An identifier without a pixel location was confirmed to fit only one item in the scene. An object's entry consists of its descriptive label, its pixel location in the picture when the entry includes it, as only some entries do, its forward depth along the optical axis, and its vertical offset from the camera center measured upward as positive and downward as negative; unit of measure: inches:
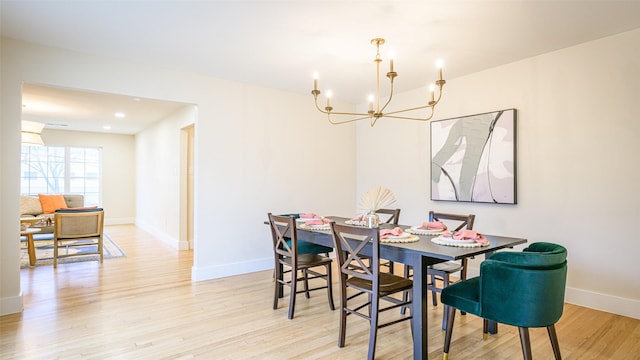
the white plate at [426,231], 112.0 -16.5
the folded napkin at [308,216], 140.3 -14.7
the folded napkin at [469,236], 94.9 -15.5
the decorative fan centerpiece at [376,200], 117.6 -6.8
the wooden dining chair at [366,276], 89.7 -26.6
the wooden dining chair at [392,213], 143.9 -14.9
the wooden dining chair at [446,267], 111.7 -28.8
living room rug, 200.2 -46.3
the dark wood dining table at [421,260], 84.3 -20.3
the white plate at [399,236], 99.3 -16.2
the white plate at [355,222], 125.1 -15.6
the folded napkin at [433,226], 117.0 -15.5
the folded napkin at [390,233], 101.3 -15.6
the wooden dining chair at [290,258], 118.1 -29.0
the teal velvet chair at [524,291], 76.1 -24.8
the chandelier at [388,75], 94.8 +30.0
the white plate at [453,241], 92.9 -16.3
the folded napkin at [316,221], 129.8 -15.7
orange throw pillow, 275.3 -18.5
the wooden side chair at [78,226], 190.5 -26.0
